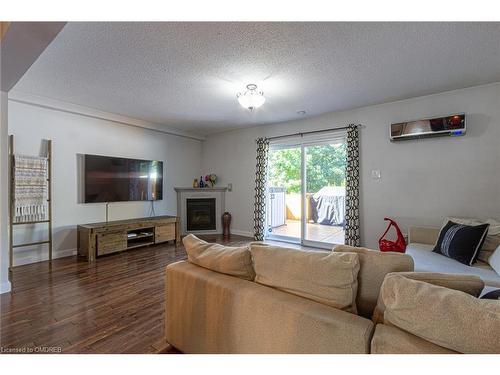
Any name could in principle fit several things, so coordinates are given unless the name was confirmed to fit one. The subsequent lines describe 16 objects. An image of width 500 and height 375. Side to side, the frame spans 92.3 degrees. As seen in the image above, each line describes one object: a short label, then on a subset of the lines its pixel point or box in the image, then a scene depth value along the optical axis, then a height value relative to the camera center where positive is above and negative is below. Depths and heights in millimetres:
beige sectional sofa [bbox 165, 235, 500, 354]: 884 -505
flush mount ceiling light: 2871 +1126
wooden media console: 3623 -691
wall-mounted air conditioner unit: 3121 +862
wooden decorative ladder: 3021 -106
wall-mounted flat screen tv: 4004 +264
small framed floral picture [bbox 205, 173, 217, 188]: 5789 +329
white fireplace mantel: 5508 -112
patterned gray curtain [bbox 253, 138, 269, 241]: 4984 +105
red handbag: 3240 -731
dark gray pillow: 2289 -519
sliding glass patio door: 4293 +9
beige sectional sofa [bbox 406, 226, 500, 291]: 2016 -691
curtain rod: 4060 +1096
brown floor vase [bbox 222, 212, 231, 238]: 5500 -701
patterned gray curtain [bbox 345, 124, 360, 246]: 3906 +34
